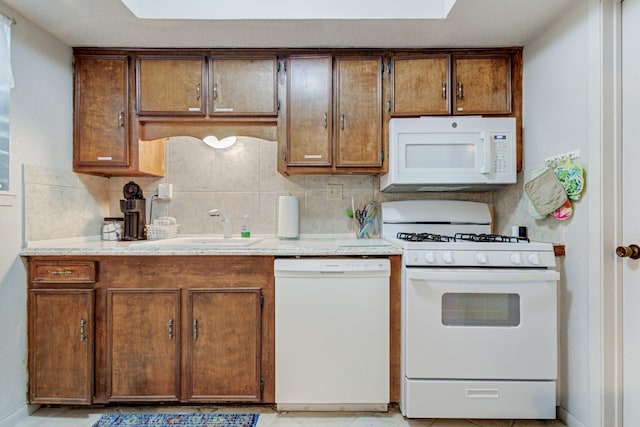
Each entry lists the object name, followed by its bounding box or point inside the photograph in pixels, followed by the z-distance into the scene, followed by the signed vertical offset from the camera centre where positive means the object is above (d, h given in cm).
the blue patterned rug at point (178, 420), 179 -107
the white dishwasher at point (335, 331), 182 -60
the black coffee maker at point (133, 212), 240 +2
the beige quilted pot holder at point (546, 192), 176 +12
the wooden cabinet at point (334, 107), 218 +67
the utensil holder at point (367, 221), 248 -4
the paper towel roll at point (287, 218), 242 -2
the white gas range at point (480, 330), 172 -57
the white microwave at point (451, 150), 209 +39
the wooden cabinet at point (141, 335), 185 -64
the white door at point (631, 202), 148 +6
